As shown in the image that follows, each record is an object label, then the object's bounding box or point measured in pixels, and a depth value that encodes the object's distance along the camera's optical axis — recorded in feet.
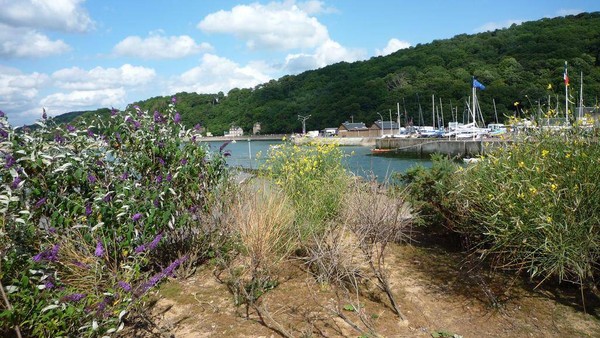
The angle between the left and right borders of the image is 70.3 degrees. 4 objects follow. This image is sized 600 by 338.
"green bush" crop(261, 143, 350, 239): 17.07
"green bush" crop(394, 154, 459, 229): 17.75
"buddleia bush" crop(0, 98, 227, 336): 8.52
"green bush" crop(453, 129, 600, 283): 11.29
